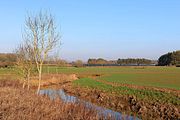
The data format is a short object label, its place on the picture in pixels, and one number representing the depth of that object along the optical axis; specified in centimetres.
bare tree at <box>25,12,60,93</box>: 2175
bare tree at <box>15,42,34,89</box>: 2888
